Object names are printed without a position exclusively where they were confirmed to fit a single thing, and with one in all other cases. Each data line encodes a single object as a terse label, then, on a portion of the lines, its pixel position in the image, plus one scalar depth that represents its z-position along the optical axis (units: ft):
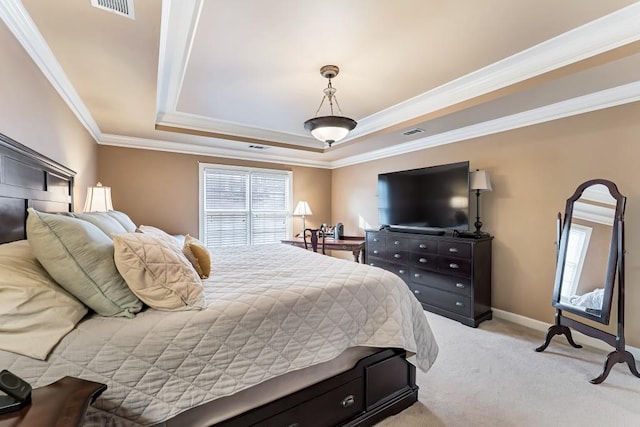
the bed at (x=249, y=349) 3.56
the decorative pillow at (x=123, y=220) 7.34
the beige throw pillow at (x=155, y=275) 4.21
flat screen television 11.32
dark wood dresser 10.46
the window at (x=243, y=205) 15.84
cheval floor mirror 7.31
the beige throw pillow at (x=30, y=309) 3.22
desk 14.83
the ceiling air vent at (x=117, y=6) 4.89
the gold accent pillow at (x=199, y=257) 6.44
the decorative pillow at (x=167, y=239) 5.41
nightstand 2.35
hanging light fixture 7.93
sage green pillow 3.89
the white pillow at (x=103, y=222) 5.26
